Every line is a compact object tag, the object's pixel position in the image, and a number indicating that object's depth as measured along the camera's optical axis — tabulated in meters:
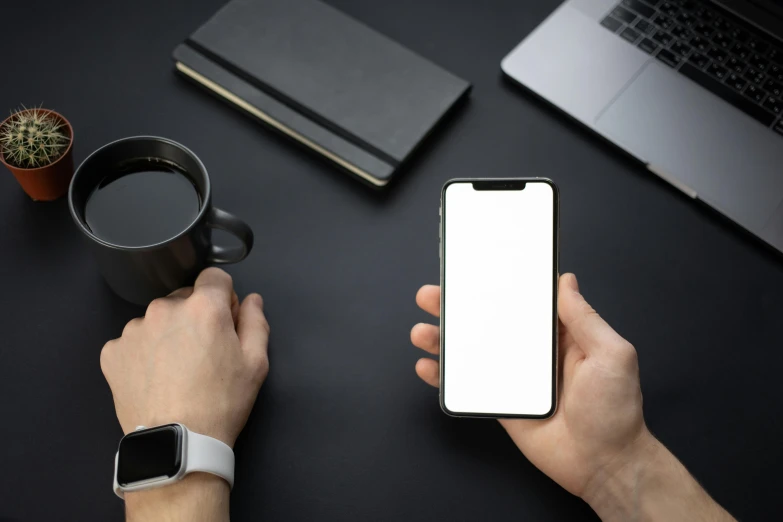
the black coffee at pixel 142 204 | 0.76
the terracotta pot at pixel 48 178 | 0.82
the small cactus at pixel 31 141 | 0.81
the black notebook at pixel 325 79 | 0.91
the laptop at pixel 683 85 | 0.93
